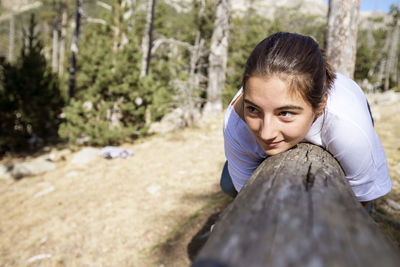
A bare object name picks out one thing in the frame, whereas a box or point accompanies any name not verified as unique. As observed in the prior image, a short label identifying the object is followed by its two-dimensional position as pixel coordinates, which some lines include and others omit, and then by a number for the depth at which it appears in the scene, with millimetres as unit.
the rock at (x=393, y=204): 2974
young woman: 1151
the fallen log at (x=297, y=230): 585
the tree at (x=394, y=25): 28016
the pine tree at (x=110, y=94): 7473
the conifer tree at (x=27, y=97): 7969
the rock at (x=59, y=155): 7637
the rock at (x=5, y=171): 6441
